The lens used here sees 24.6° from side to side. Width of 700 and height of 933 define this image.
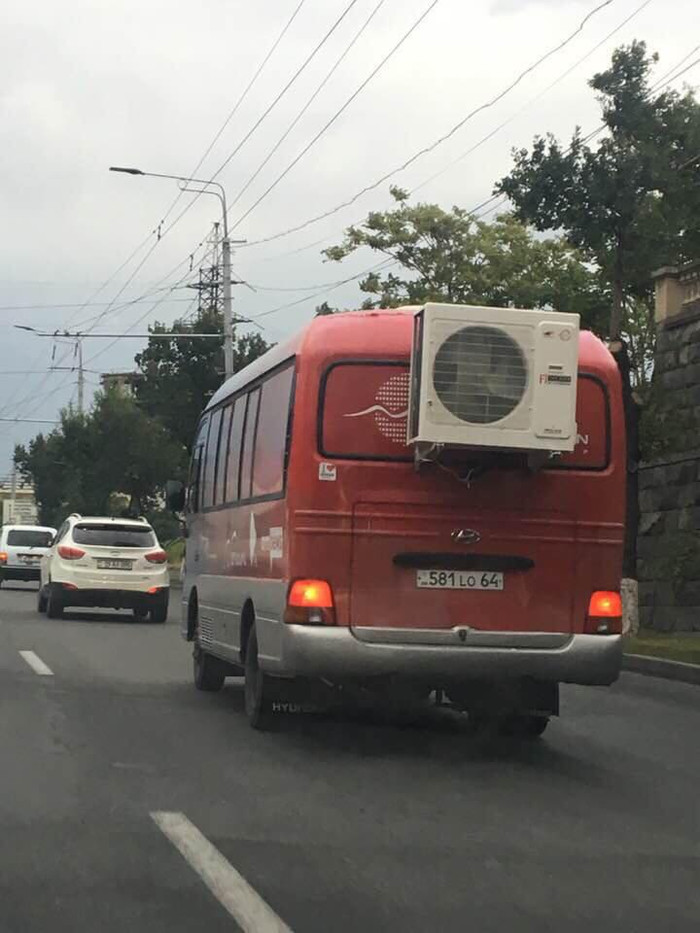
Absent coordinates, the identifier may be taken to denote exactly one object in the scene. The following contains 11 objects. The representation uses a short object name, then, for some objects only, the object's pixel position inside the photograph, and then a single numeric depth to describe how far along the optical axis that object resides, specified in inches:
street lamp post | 1553.0
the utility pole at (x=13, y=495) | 4618.6
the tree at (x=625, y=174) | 954.1
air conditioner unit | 384.5
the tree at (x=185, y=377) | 2037.4
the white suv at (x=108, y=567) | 986.7
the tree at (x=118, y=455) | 2420.0
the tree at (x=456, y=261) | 1658.5
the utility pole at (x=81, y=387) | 2802.7
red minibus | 396.5
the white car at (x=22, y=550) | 1525.6
